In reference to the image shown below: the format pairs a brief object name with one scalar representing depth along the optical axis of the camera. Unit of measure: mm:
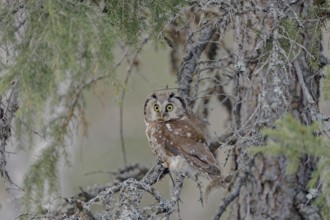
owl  8508
